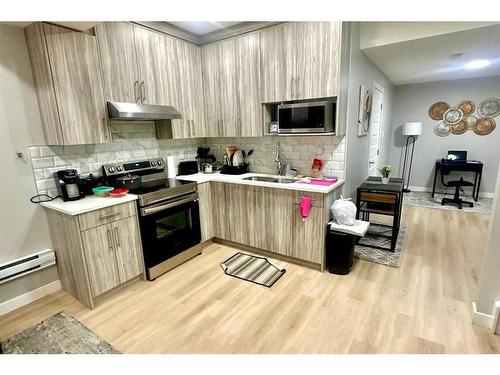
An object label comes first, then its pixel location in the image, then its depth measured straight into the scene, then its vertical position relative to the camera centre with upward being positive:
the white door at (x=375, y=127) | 3.97 +0.08
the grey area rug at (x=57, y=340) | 1.75 -1.40
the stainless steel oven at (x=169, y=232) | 2.44 -0.97
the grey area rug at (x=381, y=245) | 2.86 -1.39
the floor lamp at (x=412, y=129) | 5.37 +0.03
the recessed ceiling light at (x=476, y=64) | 3.75 +0.97
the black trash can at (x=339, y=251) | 2.50 -1.15
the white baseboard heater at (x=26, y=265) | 2.11 -1.05
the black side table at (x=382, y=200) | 2.93 -0.78
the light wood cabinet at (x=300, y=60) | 2.42 +0.72
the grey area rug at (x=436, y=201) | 4.58 -1.37
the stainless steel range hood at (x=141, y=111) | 2.36 +0.25
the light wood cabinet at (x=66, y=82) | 2.01 +0.46
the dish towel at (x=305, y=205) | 2.51 -0.69
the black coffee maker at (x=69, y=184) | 2.20 -0.38
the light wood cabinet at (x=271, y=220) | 2.57 -0.92
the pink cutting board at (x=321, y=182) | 2.61 -0.50
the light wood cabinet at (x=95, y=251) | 2.06 -0.94
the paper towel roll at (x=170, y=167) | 3.23 -0.37
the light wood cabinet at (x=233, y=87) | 2.91 +0.57
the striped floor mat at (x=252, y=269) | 2.55 -1.40
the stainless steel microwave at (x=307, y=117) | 2.55 +0.16
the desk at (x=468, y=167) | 4.92 -0.73
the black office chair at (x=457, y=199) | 4.73 -1.28
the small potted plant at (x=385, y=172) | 3.42 -0.54
